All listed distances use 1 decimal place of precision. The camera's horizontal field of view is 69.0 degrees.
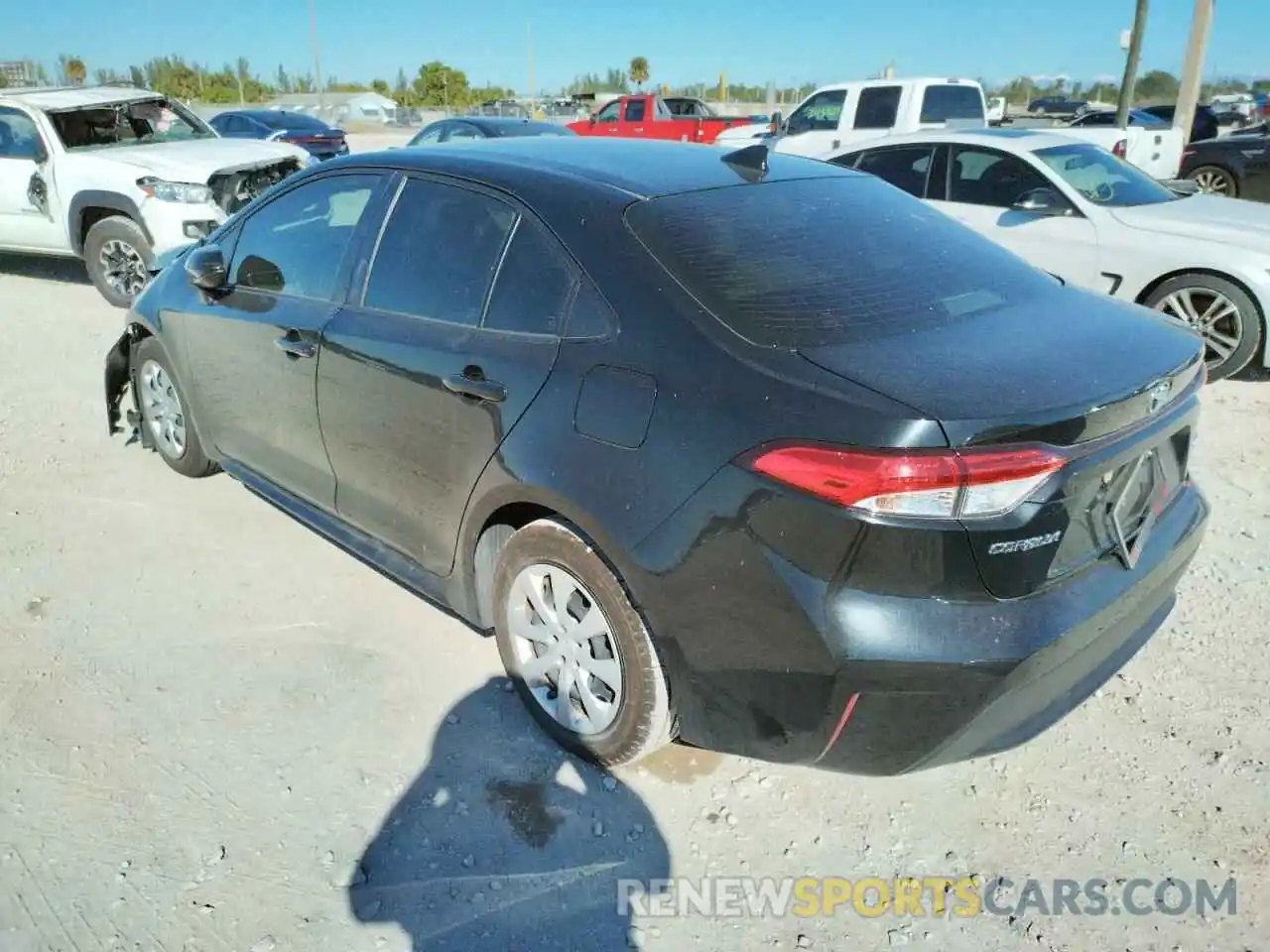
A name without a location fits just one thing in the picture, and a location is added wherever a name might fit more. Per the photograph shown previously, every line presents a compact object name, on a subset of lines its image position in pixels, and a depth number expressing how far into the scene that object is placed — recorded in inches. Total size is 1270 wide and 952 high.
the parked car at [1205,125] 732.0
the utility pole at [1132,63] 609.3
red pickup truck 789.2
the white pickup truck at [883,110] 483.8
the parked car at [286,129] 658.8
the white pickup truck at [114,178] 306.2
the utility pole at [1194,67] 593.6
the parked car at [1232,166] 474.3
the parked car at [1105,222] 229.9
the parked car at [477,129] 549.3
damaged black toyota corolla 78.3
